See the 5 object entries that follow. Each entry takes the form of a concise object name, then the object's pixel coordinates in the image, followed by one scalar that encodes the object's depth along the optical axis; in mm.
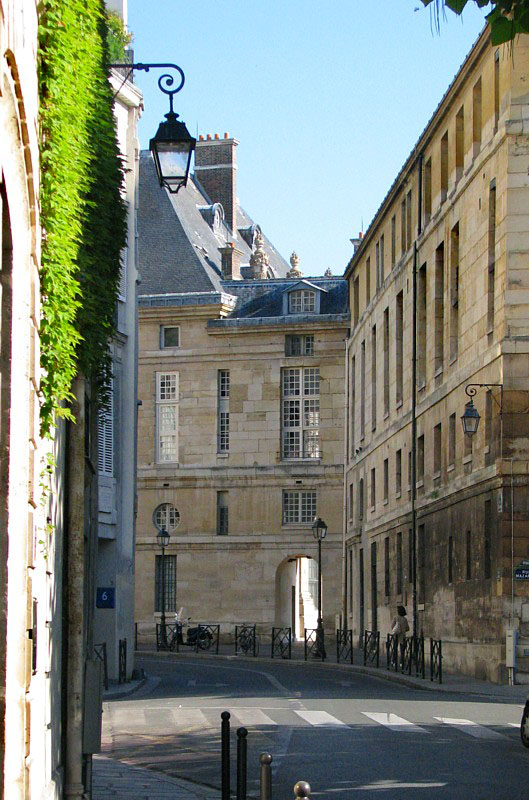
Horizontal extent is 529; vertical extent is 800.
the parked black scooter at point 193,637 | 50438
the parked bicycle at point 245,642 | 47812
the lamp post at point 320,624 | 43094
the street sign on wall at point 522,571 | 30141
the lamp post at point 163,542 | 50688
